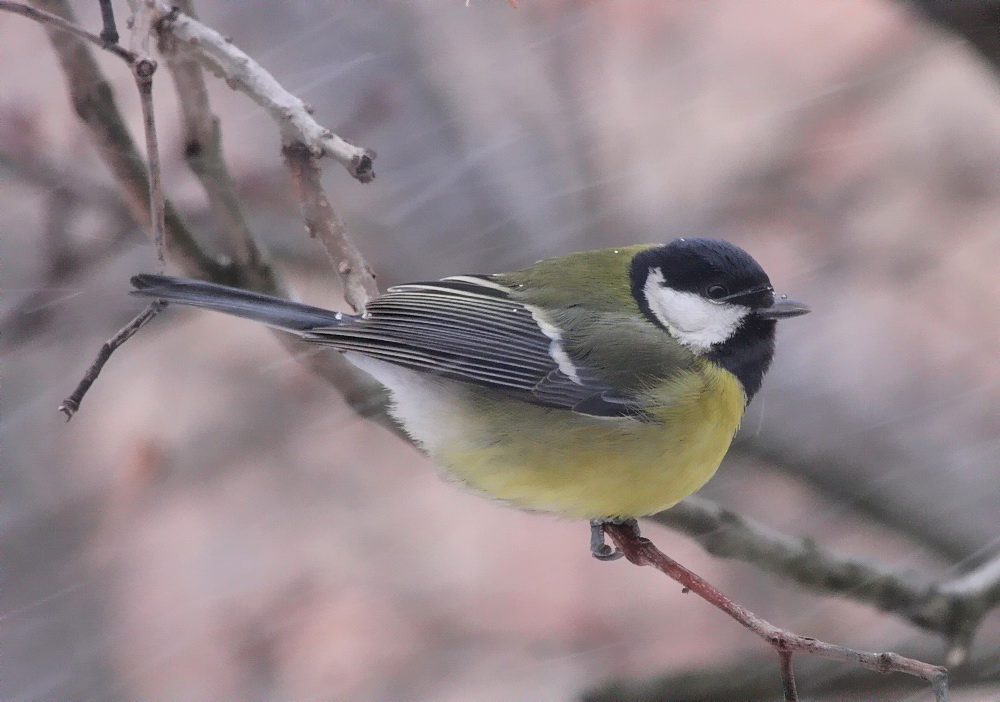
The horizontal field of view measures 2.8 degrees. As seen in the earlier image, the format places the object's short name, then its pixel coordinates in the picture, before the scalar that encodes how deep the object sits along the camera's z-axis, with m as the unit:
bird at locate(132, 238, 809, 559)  3.60
